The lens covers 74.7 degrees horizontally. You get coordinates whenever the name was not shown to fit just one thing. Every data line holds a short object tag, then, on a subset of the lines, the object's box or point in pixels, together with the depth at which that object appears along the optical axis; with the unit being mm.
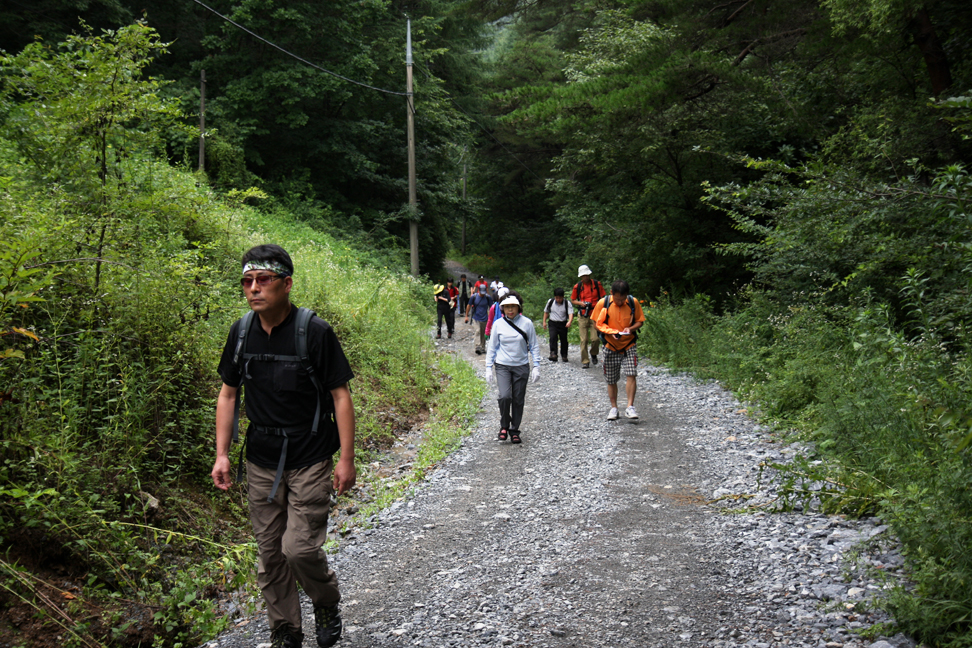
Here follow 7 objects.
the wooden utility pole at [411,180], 24047
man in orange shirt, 9477
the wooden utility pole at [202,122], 19094
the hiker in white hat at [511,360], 9094
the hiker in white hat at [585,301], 15078
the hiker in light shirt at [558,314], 16183
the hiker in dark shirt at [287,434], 3561
